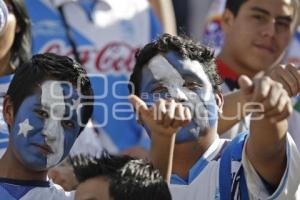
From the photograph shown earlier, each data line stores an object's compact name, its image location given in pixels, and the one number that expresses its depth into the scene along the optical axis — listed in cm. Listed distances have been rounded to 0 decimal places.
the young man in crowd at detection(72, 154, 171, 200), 493
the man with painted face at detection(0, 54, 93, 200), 567
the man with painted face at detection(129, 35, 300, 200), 494
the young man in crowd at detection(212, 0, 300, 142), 803
